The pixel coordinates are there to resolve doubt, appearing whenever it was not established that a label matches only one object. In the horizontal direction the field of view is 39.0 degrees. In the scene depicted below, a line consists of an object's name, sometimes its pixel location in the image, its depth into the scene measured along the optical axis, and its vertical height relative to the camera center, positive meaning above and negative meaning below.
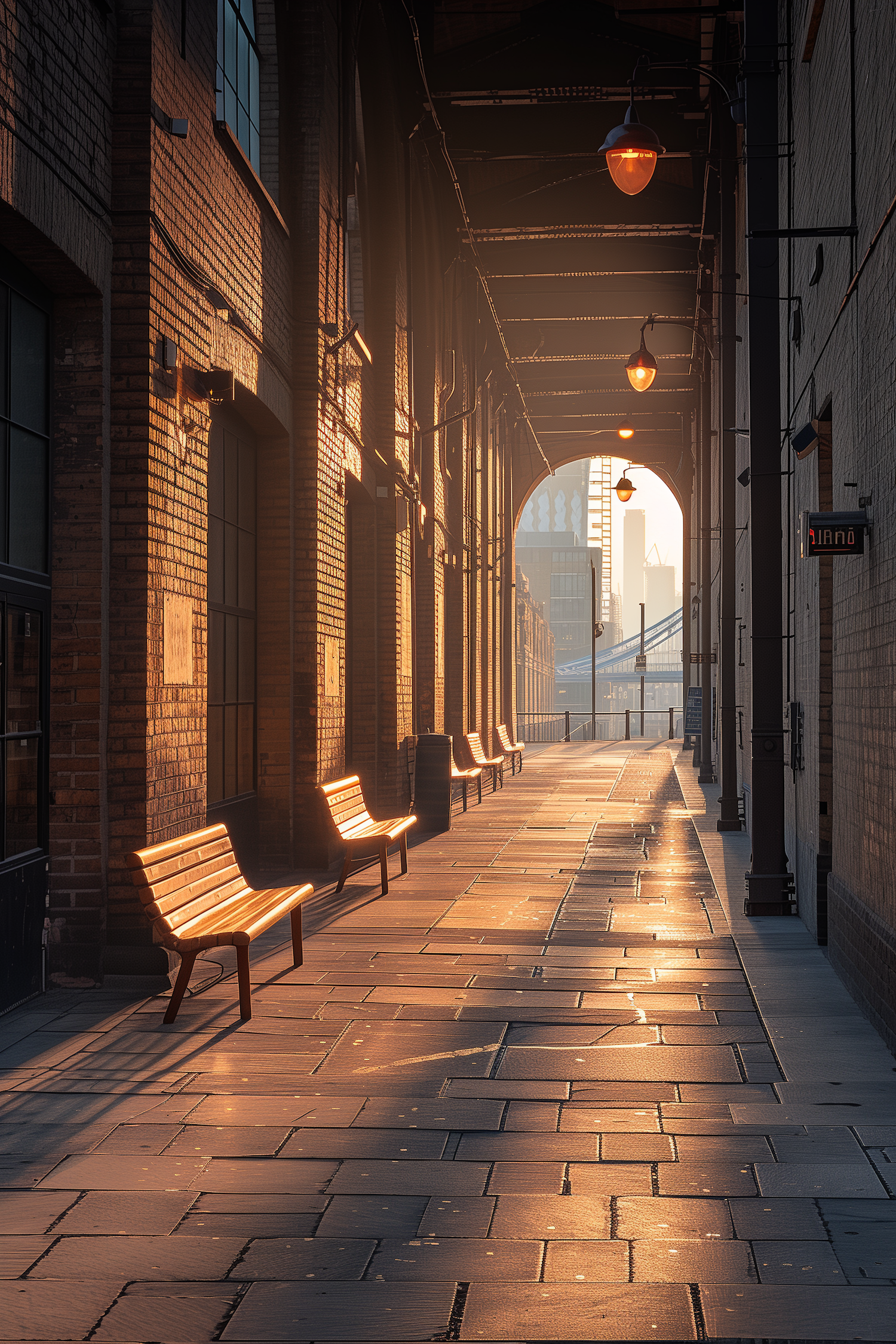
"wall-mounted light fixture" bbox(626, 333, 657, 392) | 13.00 +3.46
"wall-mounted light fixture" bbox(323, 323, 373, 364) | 10.10 +3.01
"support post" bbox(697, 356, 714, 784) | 18.70 +1.75
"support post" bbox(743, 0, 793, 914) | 8.16 +1.46
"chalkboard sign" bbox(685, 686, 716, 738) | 21.98 -0.11
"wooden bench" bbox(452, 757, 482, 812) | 16.00 -0.89
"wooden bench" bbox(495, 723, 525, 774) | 22.22 -0.72
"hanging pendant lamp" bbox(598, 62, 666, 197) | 8.12 +3.56
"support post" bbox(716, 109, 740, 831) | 13.02 +1.93
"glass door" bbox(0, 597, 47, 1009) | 5.57 -0.44
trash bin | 13.33 -0.82
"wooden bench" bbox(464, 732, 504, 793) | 18.00 -0.72
